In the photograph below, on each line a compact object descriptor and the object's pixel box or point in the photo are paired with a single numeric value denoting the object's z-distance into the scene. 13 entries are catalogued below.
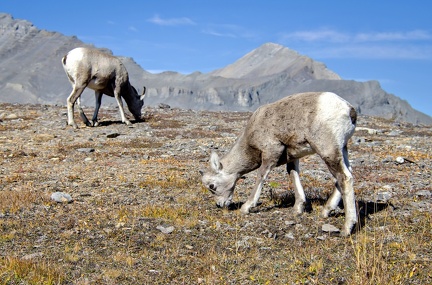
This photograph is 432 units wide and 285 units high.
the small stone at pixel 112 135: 26.04
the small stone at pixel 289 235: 9.57
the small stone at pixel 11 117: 36.58
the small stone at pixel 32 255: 8.20
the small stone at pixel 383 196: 12.30
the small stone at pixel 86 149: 21.45
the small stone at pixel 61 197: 12.17
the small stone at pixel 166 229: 9.86
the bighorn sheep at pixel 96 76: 27.80
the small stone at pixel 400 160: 18.03
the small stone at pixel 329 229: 9.65
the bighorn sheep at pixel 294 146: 9.67
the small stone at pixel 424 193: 12.43
